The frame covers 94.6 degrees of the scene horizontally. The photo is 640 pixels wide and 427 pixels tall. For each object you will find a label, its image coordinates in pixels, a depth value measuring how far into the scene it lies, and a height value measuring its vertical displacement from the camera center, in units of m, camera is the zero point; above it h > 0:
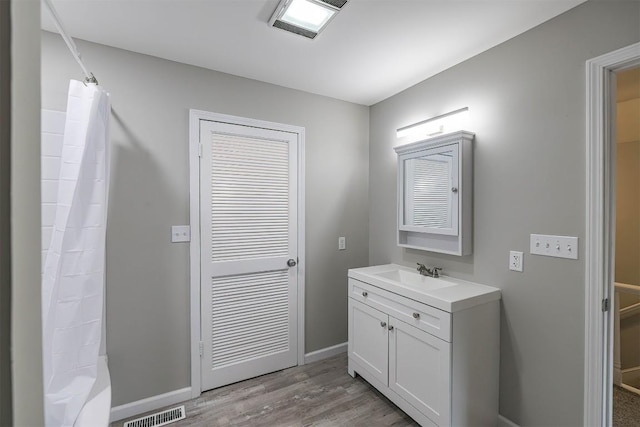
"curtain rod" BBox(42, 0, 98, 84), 1.09 +0.77
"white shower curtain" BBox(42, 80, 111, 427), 1.30 -0.26
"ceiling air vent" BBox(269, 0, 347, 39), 1.56 +1.10
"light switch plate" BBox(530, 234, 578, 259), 1.59 -0.19
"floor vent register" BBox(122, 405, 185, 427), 1.94 -1.40
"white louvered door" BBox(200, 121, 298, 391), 2.30 -0.33
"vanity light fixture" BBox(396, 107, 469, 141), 2.16 +0.69
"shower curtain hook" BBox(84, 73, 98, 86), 1.66 +0.75
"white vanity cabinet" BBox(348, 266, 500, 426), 1.70 -0.92
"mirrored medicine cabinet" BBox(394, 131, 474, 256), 2.08 +0.13
